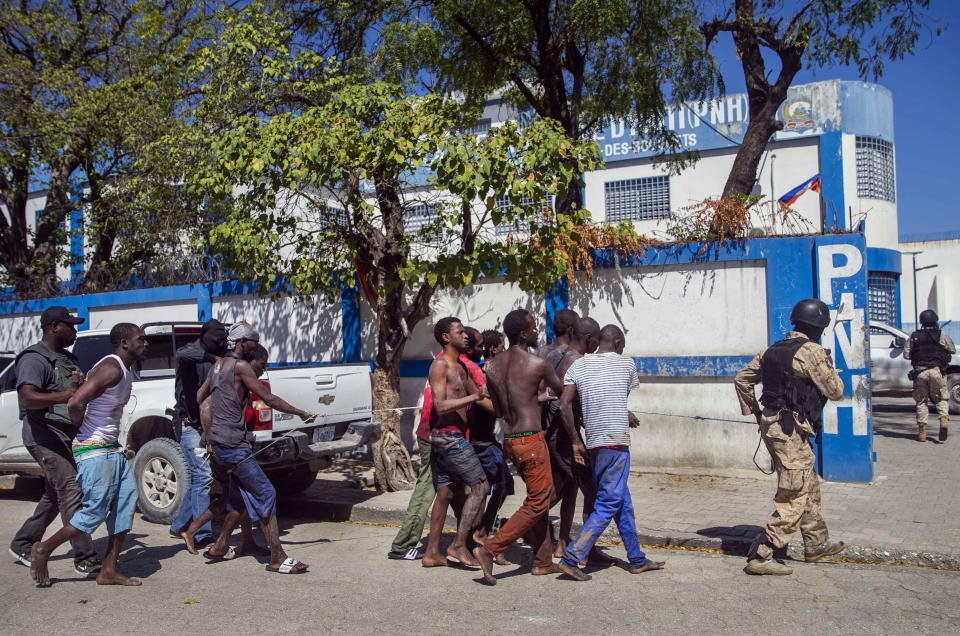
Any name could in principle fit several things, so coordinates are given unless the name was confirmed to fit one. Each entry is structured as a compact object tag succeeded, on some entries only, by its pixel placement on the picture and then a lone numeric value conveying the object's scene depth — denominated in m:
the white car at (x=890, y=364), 14.04
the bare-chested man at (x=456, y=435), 5.48
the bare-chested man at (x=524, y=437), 5.15
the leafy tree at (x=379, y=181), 7.12
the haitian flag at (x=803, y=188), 20.88
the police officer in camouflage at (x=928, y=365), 10.66
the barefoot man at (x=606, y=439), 5.16
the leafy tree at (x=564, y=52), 9.59
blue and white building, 7.69
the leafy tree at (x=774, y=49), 9.82
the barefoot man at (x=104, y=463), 5.22
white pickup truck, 6.76
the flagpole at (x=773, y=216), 8.18
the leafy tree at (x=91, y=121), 13.69
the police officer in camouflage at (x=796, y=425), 5.07
